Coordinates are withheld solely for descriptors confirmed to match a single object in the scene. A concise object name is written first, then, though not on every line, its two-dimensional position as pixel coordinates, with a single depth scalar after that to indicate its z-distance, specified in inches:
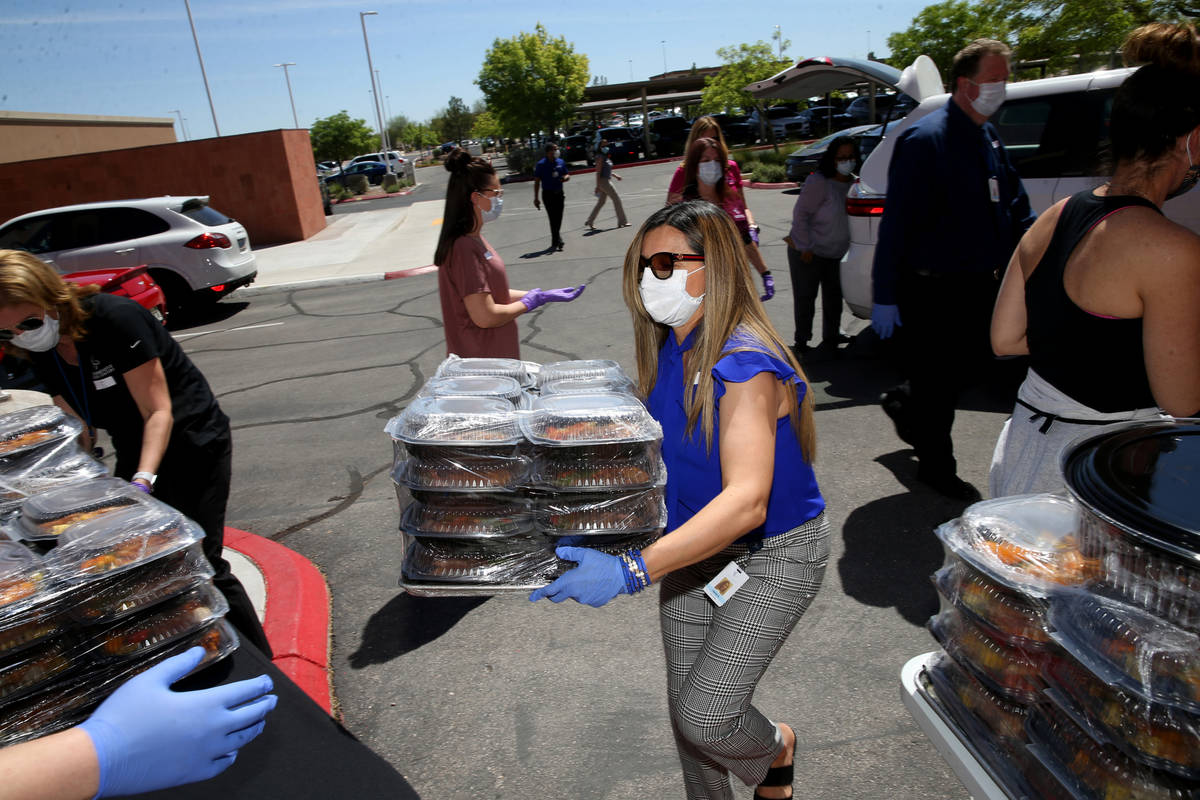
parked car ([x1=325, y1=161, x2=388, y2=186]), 1902.1
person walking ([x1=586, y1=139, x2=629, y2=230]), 604.1
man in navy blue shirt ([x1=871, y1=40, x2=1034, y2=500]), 150.3
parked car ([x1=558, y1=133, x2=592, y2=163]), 1433.3
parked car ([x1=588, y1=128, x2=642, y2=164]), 1295.5
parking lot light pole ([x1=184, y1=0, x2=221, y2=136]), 1545.3
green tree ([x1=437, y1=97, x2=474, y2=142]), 3447.3
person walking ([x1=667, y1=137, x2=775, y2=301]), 215.8
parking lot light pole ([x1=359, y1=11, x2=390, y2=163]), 1560.0
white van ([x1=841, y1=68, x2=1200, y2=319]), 212.7
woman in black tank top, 77.2
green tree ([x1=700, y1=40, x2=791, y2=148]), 1143.0
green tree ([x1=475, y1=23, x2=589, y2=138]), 1672.0
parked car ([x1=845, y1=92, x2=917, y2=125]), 829.2
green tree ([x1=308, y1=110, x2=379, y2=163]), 1989.4
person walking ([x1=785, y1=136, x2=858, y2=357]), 253.3
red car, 340.2
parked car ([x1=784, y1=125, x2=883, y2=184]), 754.2
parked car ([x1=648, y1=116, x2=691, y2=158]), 1379.2
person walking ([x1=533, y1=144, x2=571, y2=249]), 550.6
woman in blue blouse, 76.4
